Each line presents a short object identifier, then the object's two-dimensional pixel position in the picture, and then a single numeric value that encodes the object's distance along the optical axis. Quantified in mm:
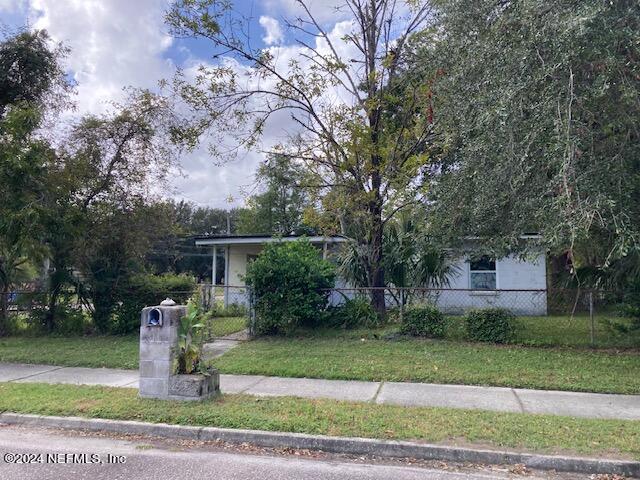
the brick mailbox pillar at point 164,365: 6633
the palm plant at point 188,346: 6824
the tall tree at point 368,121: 12734
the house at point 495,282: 16734
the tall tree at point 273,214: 42844
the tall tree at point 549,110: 6609
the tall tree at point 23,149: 11125
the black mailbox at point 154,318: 6855
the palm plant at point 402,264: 13641
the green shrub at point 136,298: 13039
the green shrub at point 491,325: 10906
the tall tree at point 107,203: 12930
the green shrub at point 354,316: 12422
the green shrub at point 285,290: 12023
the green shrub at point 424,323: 11391
